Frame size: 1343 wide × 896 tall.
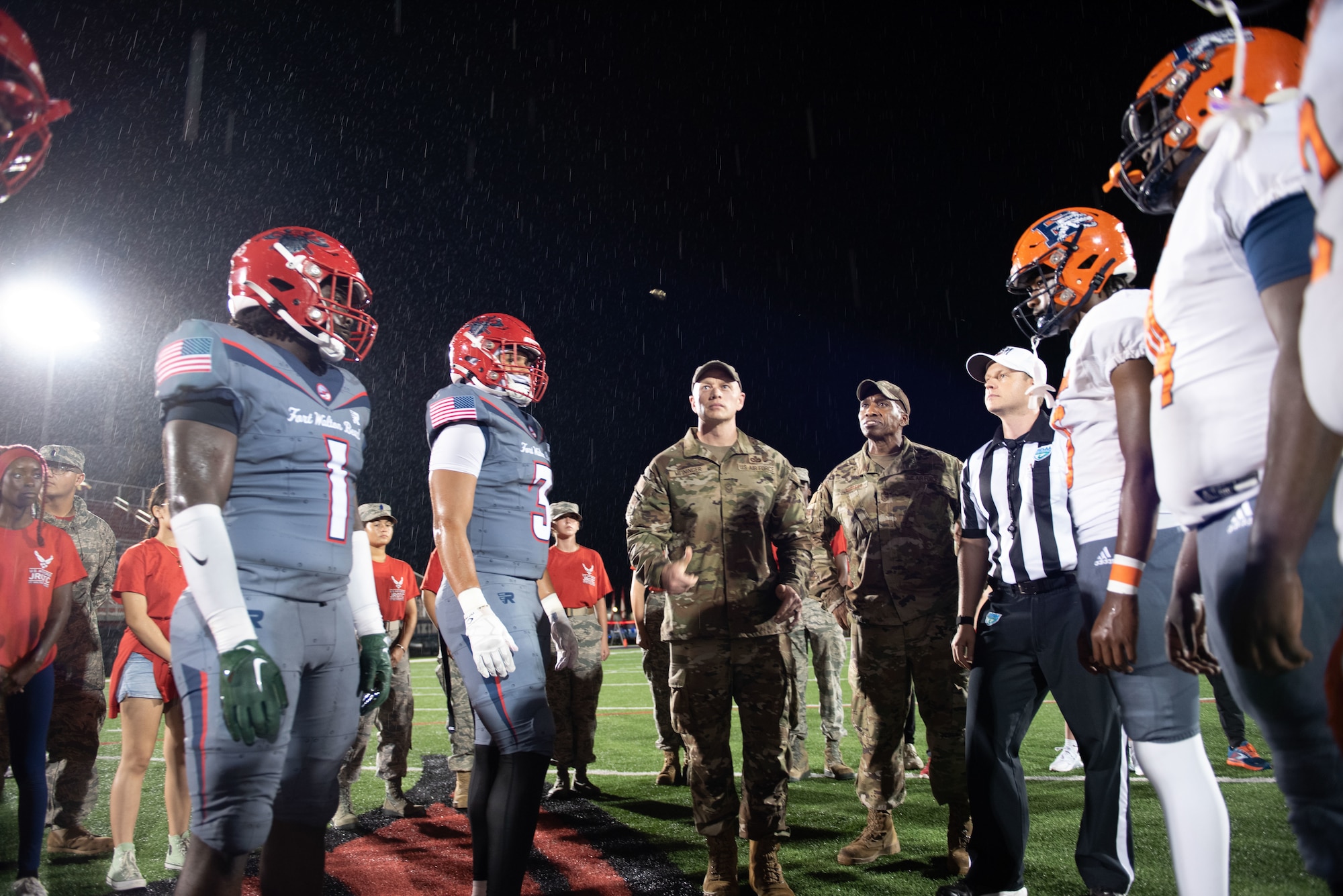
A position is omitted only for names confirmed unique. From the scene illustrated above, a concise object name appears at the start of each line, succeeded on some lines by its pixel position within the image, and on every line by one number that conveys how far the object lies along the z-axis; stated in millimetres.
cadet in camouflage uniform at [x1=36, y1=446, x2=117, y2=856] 5078
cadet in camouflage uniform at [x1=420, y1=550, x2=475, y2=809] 6090
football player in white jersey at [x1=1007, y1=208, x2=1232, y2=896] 2340
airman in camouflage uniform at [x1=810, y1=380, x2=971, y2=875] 4293
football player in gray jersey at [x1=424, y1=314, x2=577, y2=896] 3180
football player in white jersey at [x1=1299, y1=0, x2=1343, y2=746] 1049
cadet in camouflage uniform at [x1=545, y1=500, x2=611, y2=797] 6566
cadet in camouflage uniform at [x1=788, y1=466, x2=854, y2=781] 6531
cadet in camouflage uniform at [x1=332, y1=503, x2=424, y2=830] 5777
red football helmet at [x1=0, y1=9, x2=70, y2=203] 1964
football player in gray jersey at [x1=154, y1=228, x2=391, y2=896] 2244
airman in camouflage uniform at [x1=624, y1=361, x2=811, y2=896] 3814
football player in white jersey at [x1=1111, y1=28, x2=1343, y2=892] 1360
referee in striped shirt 3158
